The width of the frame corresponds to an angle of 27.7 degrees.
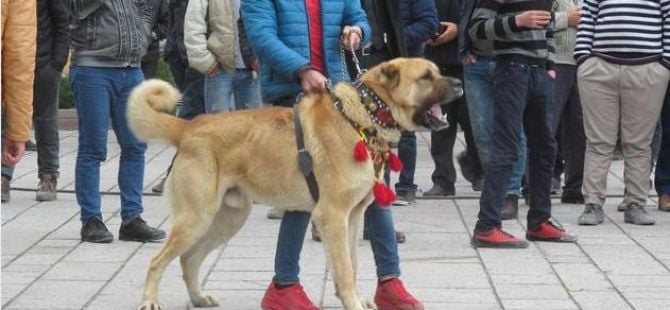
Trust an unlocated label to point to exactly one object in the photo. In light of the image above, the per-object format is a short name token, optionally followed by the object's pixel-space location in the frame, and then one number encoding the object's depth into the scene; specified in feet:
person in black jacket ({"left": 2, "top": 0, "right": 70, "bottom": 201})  35.04
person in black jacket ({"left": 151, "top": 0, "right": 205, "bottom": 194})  37.40
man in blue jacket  21.91
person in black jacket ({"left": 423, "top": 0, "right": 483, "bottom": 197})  36.45
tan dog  21.02
